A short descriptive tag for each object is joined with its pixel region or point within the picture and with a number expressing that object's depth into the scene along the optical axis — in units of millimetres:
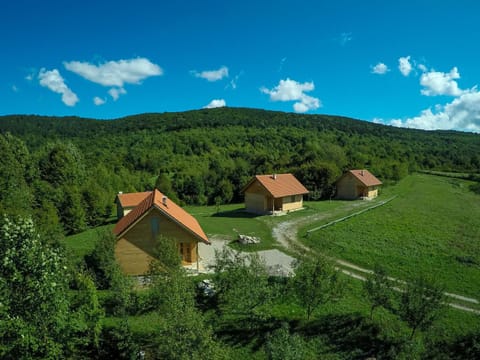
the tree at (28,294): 8281
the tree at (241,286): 15086
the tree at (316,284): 15086
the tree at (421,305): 13602
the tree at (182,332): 9750
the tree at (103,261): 18422
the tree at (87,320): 11578
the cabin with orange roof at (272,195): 41291
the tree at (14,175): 34312
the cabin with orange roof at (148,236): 21062
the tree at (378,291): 15141
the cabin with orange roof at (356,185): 54312
